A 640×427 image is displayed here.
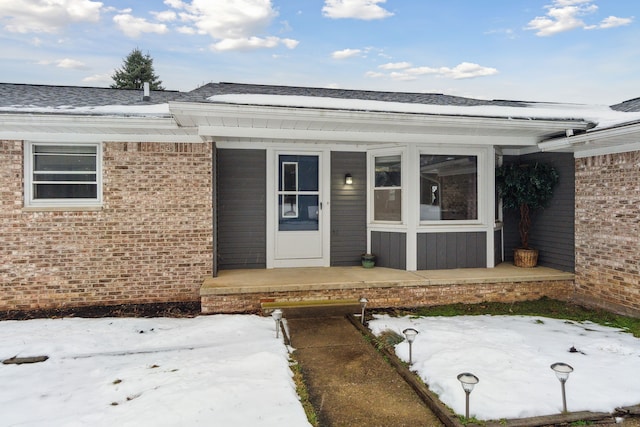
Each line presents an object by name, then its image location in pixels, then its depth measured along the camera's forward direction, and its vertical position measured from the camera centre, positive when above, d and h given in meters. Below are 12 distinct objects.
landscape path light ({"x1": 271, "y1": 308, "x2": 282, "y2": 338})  4.05 -1.15
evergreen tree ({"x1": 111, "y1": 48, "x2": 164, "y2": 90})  27.22 +9.97
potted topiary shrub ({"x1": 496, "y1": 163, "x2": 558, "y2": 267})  6.11 +0.27
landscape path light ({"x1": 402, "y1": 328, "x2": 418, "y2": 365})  3.44 -1.17
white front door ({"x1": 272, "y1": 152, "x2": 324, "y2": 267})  6.52 -0.04
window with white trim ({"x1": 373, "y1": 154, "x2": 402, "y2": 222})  6.38 +0.33
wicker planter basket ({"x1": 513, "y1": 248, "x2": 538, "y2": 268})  6.39 -0.86
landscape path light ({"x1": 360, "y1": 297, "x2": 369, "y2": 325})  4.78 -1.24
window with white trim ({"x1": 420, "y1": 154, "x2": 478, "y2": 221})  6.29 +0.34
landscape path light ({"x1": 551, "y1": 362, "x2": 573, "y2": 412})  2.60 -1.13
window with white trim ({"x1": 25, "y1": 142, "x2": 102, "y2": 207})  5.29 +0.49
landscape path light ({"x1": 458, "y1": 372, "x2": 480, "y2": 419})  2.49 -1.16
